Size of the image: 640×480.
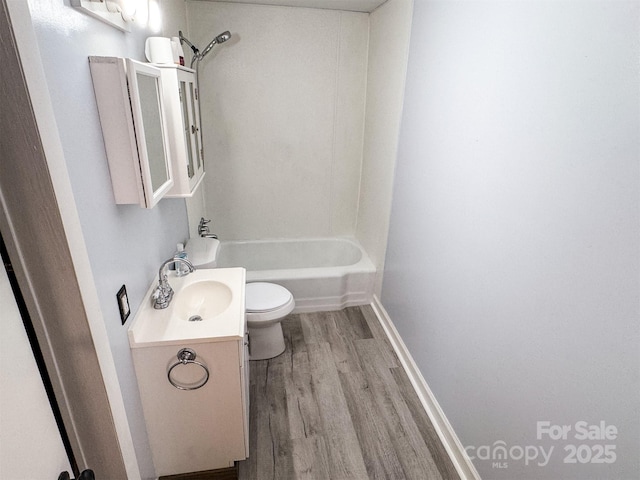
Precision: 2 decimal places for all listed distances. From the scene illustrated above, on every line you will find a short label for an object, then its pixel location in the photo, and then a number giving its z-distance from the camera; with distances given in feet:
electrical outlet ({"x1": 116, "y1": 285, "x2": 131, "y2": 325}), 3.96
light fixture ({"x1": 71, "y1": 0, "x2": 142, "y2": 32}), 3.24
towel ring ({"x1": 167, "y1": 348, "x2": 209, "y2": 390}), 4.36
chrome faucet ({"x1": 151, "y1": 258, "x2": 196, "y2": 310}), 4.92
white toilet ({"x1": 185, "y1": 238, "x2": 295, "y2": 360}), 7.09
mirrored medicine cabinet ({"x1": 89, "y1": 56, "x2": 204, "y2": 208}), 3.41
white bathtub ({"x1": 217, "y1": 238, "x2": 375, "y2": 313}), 9.05
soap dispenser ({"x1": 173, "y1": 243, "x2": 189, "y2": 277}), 5.76
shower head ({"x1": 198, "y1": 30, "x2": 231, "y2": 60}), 8.06
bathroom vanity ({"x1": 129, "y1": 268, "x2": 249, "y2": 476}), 4.37
